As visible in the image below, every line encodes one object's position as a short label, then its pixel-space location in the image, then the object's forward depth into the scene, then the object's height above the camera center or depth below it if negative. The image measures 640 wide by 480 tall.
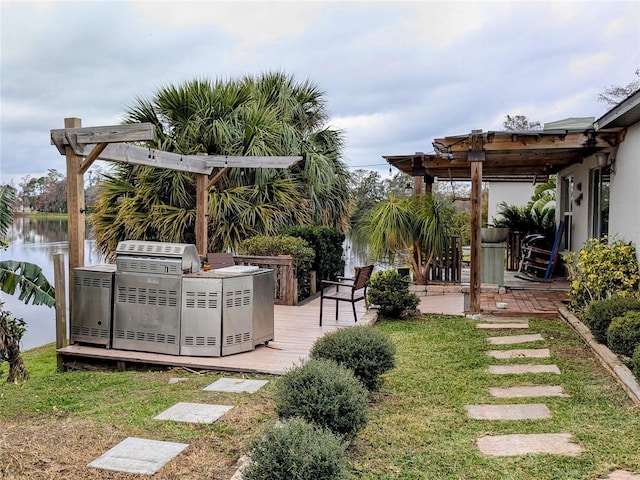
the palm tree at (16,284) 6.23 -0.64
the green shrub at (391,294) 7.04 -0.75
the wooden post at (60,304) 5.91 -0.80
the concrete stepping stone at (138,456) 2.77 -1.20
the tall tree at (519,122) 26.11 +5.73
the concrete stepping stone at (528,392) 4.09 -1.17
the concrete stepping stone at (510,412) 3.62 -1.19
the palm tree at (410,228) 9.01 +0.16
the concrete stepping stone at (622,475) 2.62 -1.15
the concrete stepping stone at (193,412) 3.58 -1.23
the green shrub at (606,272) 6.19 -0.38
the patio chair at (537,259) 9.91 -0.39
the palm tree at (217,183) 10.09 +1.05
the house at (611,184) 6.19 +0.79
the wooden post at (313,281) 10.16 -0.86
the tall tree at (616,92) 19.28 +5.35
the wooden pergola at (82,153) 5.61 +0.92
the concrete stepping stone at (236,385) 4.44 -1.28
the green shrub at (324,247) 9.92 -0.22
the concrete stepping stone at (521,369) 4.70 -1.15
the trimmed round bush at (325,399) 3.02 -0.93
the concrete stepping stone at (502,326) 6.51 -1.06
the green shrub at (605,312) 5.06 -0.68
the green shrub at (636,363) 3.78 -0.86
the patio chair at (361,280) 7.09 -0.58
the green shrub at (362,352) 4.07 -0.90
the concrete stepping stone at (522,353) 5.22 -1.12
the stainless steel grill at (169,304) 5.55 -0.74
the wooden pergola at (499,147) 6.92 +1.21
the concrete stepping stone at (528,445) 2.98 -1.18
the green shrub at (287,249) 9.23 -0.25
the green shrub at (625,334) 4.36 -0.77
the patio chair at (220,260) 7.68 -0.37
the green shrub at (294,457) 2.28 -0.95
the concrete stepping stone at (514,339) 5.79 -1.09
